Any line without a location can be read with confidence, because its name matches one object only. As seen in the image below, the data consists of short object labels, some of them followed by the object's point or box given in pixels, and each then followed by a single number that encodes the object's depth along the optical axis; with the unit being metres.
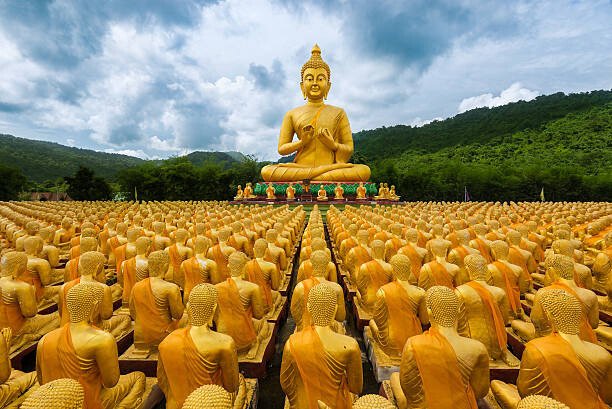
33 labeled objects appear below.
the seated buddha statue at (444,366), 2.17
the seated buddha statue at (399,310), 3.43
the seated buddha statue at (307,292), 3.21
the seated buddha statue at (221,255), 5.57
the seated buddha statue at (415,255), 5.47
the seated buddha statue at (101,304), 3.44
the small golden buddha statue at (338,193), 19.18
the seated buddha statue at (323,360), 2.31
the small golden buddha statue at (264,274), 4.57
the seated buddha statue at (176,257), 5.60
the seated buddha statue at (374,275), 4.40
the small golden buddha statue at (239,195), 21.08
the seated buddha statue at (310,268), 4.35
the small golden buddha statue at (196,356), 2.37
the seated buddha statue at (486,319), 3.28
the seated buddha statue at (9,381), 2.35
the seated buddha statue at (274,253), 5.41
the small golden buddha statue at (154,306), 3.57
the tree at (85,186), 29.34
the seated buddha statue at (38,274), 4.79
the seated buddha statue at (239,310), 3.55
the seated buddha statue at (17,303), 3.73
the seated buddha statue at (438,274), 4.24
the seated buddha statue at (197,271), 4.53
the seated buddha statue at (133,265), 4.63
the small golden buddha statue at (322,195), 18.84
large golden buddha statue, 20.19
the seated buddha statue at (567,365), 2.10
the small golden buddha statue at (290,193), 19.36
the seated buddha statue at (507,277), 4.25
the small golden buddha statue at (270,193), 19.58
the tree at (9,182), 27.77
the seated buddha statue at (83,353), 2.35
